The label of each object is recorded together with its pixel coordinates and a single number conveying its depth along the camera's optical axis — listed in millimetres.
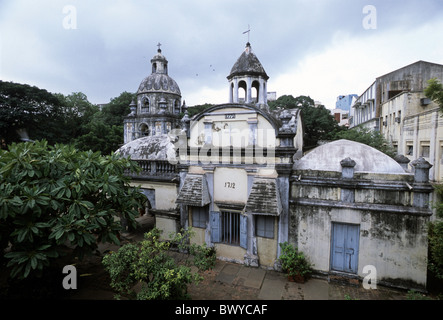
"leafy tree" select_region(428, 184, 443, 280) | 6982
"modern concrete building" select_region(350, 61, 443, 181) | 17047
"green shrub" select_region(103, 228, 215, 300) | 6324
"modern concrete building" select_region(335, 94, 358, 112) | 55906
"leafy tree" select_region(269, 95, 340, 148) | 31491
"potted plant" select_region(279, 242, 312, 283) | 9742
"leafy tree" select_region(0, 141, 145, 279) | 6388
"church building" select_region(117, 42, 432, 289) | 9055
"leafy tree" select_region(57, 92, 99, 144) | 42219
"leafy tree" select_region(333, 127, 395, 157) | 21780
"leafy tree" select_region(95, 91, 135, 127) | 43344
